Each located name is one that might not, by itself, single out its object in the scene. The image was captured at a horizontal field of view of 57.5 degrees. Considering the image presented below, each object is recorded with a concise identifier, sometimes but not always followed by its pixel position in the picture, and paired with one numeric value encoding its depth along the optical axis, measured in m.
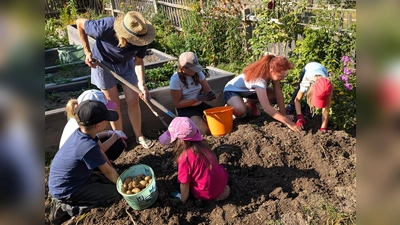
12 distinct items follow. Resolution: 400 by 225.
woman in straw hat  3.50
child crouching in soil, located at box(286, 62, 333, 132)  3.83
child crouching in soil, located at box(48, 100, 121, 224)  2.72
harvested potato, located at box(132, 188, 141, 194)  2.80
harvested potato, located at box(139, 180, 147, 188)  2.88
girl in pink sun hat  2.77
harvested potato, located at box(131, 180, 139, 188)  2.87
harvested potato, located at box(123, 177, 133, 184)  2.90
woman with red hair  4.12
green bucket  2.73
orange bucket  4.08
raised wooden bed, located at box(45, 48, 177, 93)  5.30
